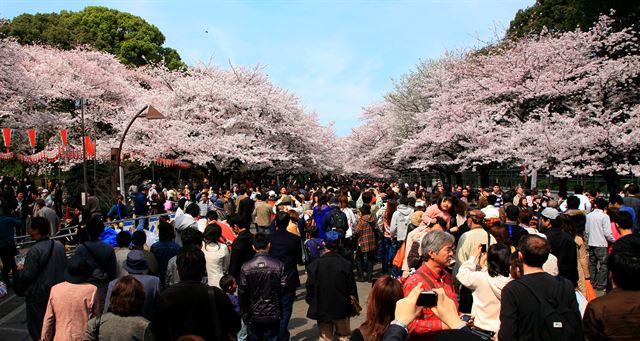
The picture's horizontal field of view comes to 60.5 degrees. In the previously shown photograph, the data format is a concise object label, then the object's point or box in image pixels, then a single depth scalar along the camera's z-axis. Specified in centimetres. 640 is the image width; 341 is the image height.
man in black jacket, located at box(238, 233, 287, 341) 570
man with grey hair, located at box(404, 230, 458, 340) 383
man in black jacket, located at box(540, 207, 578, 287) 641
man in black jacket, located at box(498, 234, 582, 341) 366
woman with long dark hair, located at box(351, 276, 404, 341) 314
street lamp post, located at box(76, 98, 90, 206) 1873
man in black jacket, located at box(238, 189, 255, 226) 1381
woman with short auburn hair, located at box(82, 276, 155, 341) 401
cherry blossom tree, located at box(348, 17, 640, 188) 2005
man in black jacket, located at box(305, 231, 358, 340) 584
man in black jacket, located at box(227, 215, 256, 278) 693
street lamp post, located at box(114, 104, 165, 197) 1972
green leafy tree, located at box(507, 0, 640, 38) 2252
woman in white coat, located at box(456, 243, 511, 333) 459
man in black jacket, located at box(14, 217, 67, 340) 586
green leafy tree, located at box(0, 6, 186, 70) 4578
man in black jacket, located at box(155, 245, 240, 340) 429
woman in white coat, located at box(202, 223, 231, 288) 672
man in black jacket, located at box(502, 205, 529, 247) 716
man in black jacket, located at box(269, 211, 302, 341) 698
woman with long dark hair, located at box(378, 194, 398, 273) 1122
